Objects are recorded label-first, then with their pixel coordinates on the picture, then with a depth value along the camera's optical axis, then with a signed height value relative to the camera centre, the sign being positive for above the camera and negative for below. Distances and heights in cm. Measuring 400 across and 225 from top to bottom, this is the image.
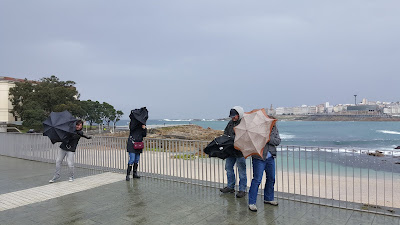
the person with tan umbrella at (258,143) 509 -59
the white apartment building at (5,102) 6706 +276
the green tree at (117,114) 5767 -53
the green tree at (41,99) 4334 +262
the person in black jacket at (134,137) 766 -68
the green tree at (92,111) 5226 +31
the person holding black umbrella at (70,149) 789 -102
